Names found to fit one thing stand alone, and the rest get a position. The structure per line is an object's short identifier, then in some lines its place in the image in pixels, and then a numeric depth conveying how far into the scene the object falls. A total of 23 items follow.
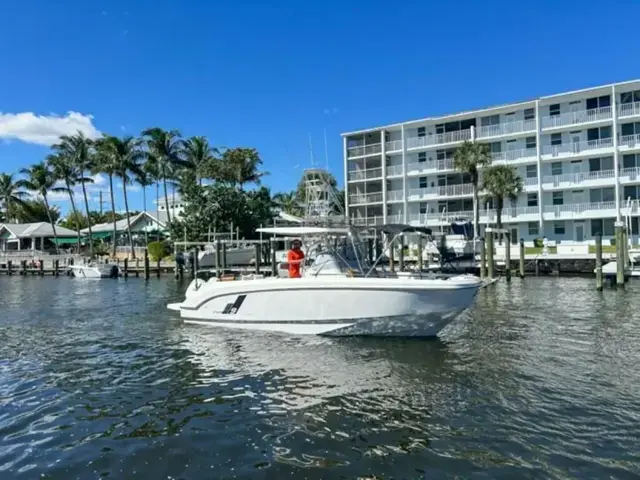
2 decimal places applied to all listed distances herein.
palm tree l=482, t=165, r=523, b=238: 46.25
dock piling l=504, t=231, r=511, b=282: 34.72
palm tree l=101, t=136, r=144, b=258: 62.50
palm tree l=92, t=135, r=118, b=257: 62.56
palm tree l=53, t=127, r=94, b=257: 66.56
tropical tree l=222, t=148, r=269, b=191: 59.78
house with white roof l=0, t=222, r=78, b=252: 75.75
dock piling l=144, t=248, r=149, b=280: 44.97
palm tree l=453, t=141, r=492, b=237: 47.97
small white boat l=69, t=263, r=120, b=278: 48.38
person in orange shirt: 13.95
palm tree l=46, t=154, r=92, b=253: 66.53
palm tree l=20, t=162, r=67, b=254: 68.69
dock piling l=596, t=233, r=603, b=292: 26.68
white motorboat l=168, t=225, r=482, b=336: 12.59
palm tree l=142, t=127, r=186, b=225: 62.72
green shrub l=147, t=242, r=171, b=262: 55.75
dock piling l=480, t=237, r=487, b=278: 29.81
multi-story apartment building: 47.41
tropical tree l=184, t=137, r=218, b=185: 64.31
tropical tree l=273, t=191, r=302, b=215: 63.74
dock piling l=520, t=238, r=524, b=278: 36.03
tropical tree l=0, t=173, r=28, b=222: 76.38
